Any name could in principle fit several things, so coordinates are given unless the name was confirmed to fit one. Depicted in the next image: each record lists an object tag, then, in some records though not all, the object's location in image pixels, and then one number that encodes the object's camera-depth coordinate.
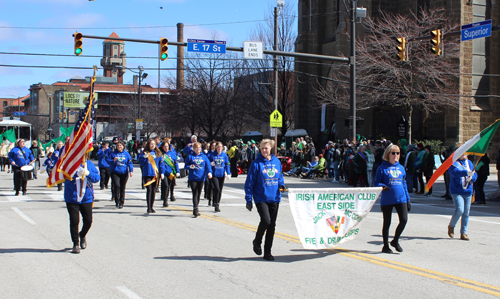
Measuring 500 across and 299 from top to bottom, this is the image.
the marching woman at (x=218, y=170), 12.98
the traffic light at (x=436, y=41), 18.03
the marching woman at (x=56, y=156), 18.38
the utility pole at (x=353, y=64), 21.59
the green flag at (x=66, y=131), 26.83
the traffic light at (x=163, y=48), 18.69
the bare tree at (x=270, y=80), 42.44
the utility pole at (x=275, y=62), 27.55
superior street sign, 16.11
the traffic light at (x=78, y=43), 18.53
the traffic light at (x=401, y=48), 18.95
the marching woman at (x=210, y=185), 13.60
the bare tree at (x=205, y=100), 40.44
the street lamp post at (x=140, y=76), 42.28
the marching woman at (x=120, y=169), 13.39
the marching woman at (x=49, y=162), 19.36
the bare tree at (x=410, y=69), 28.42
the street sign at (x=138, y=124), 41.25
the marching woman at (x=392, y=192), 7.75
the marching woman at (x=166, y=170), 13.48
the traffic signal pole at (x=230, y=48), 18.12
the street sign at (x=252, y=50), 20.03
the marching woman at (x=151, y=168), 12.57
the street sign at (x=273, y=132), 27.48
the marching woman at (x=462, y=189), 9.11
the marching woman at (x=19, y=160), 16.38
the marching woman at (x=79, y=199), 7.84
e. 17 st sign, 19.53
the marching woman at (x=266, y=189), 7.28
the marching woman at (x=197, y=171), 11.88
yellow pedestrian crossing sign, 26.66
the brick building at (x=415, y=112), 30.78
